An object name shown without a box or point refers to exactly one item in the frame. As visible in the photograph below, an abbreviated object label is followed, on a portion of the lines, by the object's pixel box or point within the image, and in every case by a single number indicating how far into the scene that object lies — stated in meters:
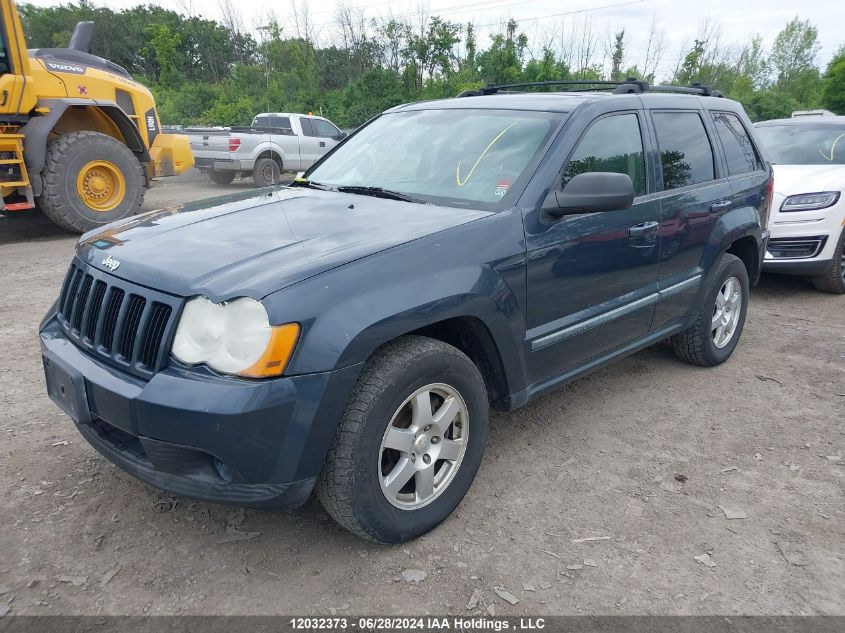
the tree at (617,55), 28.59
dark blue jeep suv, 2.14
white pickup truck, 14.24
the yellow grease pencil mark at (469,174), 3.14
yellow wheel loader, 7.59
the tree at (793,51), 40.59
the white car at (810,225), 6.16
